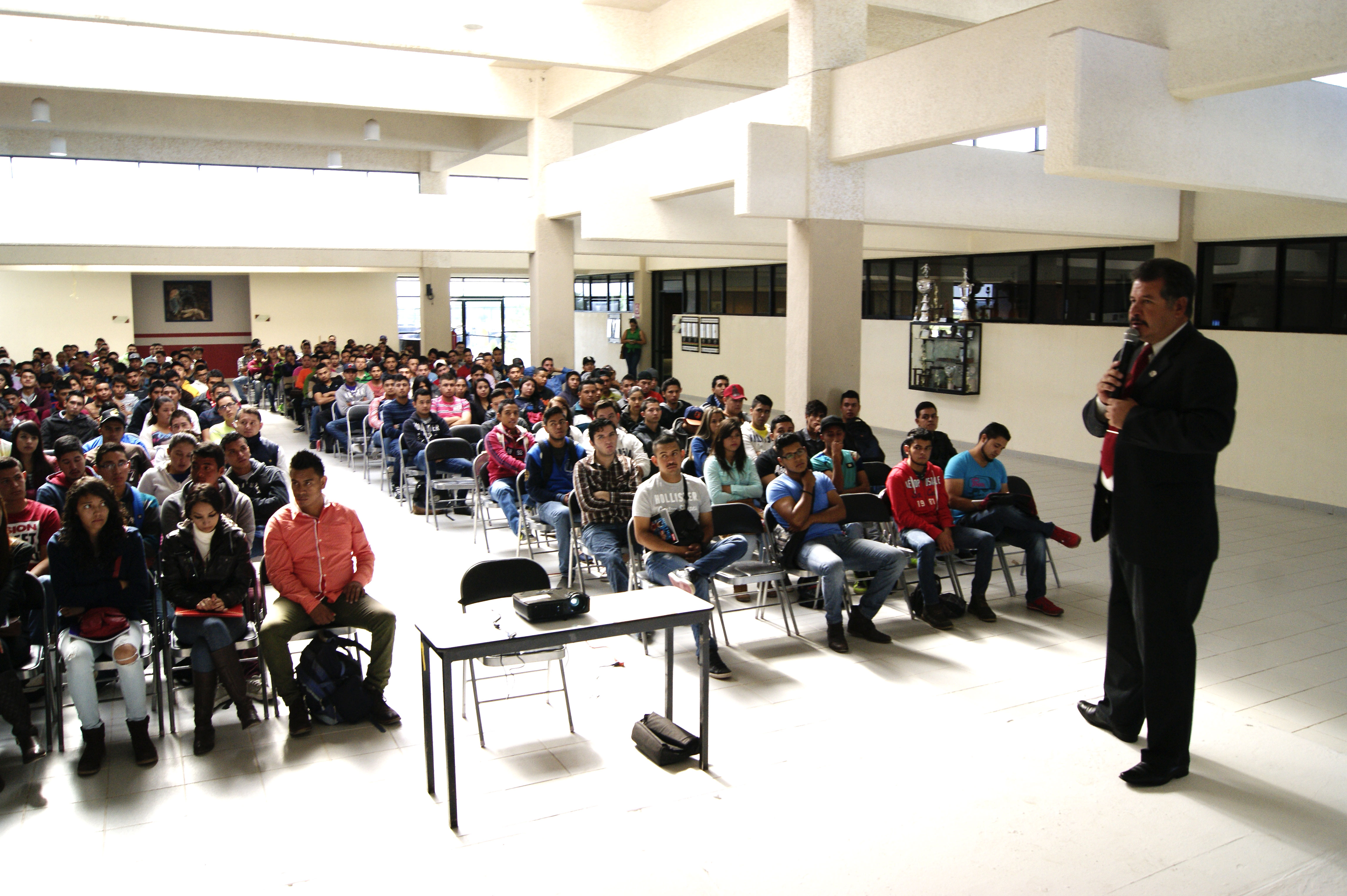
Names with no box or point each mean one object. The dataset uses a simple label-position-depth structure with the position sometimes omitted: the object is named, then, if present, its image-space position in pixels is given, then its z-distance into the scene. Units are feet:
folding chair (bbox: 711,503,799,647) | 19.66
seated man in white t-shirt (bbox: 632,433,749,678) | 19.15
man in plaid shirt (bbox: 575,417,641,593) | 21.49
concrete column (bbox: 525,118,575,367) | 49.26
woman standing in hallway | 75.10
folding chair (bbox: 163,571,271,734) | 15.46
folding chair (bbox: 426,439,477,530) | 29.73
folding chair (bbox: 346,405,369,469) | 40.01
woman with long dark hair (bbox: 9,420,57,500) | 21.79
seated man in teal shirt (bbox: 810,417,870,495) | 23.77
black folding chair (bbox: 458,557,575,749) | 15.94
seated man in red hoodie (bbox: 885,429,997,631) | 21.07
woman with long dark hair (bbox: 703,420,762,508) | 22.38
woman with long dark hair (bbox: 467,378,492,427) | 36.35
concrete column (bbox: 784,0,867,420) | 28.55
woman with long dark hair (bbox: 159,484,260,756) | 15.25
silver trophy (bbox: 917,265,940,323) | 49.62
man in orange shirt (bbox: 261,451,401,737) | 15.57
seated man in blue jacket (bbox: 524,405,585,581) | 24.57
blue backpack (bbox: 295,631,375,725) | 15.84
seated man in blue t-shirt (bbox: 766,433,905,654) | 19.52
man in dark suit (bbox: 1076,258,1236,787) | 12.75
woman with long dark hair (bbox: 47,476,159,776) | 14.52
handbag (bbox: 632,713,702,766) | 14.37
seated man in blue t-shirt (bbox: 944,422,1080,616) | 21.98
